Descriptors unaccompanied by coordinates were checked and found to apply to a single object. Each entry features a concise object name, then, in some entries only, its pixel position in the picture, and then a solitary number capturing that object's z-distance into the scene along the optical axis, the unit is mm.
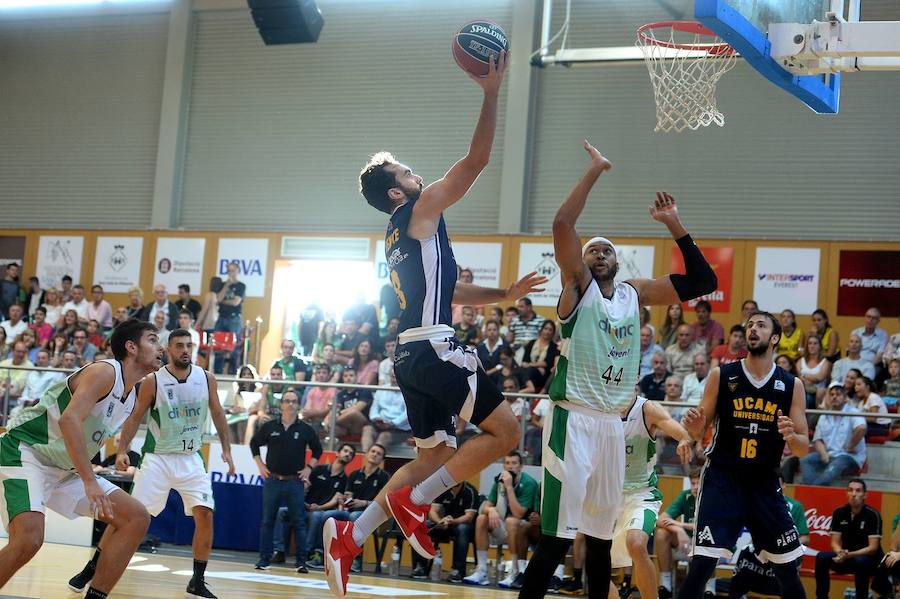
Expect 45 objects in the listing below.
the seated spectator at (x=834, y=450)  11398
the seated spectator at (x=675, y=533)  11109
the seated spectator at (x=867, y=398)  12109
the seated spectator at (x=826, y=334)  14438
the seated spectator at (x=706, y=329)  14883
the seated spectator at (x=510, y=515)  11922
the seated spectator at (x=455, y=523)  12109
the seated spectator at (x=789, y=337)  14664
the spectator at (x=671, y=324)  15172
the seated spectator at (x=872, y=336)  14453
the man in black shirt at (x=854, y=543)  10805
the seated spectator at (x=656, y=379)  13070
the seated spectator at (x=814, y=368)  13414
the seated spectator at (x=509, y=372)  13539
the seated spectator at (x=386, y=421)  13180
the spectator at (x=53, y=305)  18812
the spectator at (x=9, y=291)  19906
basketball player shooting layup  5707
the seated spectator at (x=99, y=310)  19000
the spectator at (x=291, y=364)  15539
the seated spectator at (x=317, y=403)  13500
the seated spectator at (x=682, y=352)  14328
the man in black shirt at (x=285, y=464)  12539
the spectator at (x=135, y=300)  18200
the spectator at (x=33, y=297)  19969
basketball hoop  8867
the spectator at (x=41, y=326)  18078
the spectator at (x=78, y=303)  19047
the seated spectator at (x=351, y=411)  13516
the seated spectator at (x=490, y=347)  13953
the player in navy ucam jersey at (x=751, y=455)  6406
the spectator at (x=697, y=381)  13102
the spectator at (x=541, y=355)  13648
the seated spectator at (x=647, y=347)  14188
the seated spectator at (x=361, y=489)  12477
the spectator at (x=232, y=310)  18266
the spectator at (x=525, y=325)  15055
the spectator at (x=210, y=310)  18719
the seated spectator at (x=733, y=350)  13961
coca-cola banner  11375
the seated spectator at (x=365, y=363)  14844
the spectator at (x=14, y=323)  18172
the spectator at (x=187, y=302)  18984
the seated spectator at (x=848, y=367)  13516
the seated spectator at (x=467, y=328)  14680
